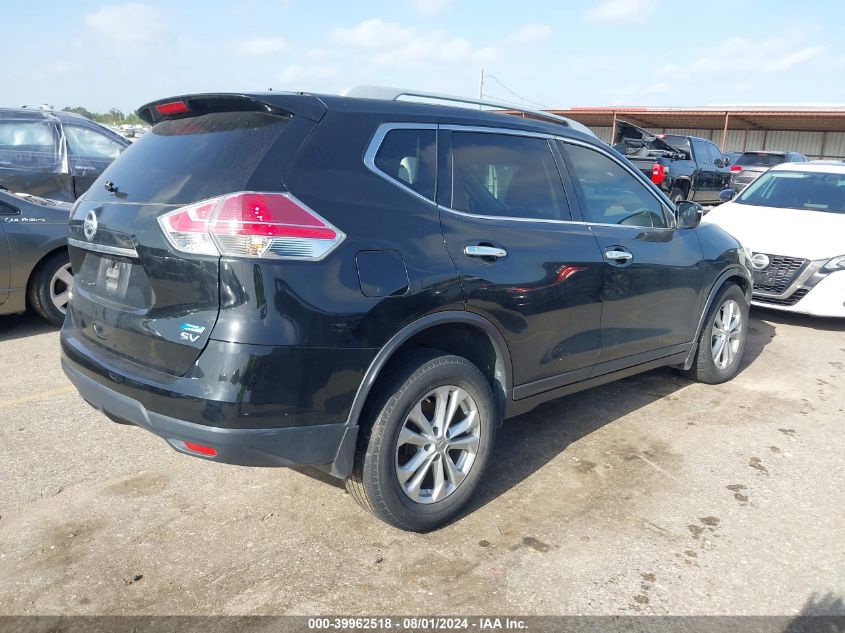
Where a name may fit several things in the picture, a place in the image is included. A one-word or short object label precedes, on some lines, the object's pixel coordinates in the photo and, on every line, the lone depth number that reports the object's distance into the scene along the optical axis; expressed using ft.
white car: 21.48
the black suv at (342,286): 8.24
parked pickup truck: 49.55
